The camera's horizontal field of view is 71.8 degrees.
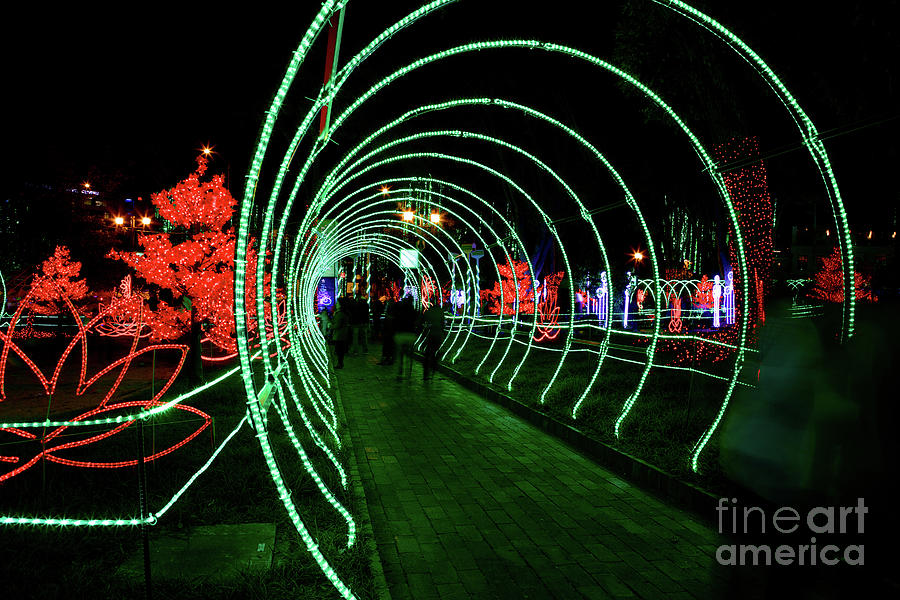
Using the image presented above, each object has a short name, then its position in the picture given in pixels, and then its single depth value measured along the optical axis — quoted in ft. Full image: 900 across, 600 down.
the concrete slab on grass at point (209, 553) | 13.50
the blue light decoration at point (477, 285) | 59.76
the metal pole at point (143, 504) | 11.13
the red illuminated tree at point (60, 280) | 59.77
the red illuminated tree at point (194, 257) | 47.44
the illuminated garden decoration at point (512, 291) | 96.89
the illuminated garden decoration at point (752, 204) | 42.65
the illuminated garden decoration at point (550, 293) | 91.56
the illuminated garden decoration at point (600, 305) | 87.57
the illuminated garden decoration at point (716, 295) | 79.96
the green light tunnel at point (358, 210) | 13.28
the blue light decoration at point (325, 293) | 109.91
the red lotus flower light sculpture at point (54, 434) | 17.62
